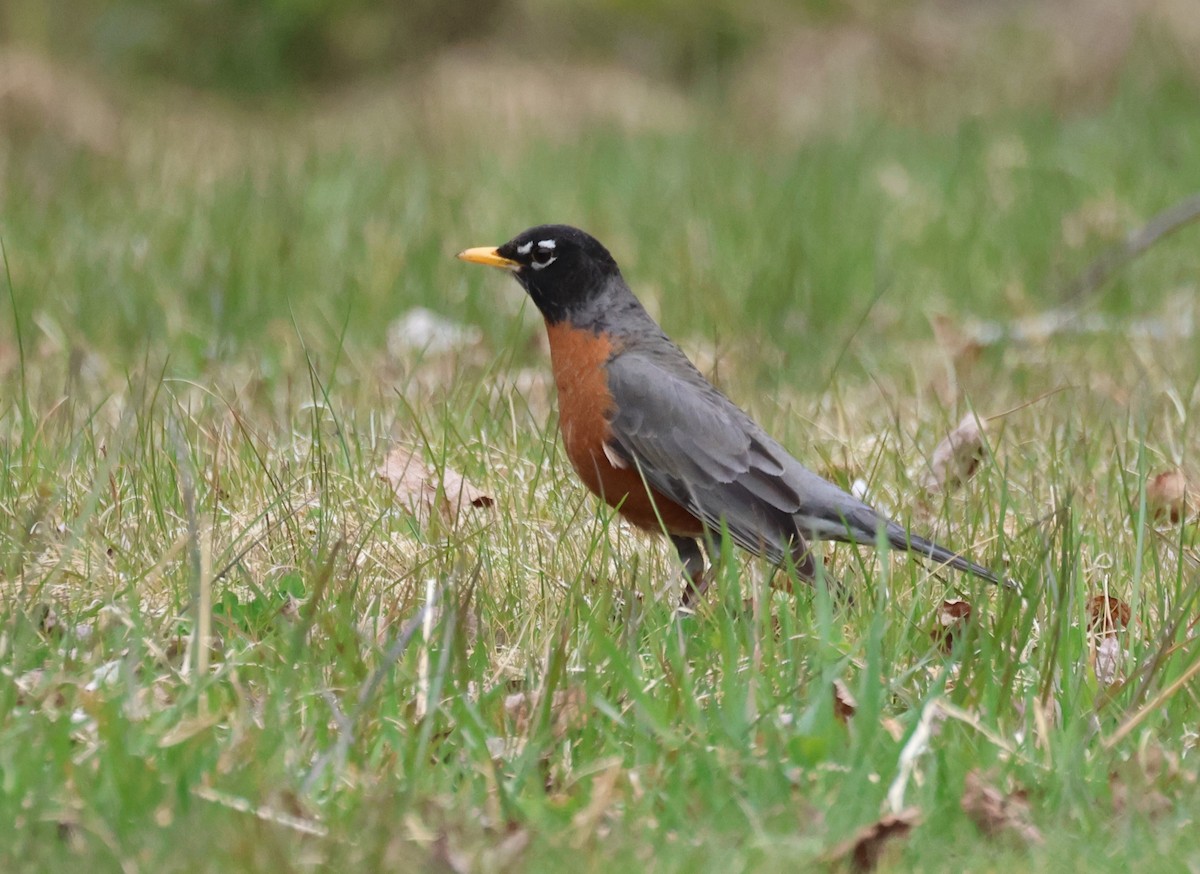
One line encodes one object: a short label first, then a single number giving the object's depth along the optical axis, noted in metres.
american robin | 8.00
